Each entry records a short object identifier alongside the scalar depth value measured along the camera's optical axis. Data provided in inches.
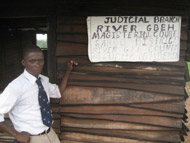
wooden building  104.0
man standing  74.1
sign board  103.0
